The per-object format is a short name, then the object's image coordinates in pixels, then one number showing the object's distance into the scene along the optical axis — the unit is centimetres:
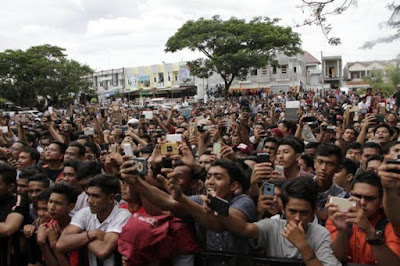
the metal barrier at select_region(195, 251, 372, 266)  252
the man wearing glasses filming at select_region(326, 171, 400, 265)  233
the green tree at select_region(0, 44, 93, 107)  3506
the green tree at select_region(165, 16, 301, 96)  2797
